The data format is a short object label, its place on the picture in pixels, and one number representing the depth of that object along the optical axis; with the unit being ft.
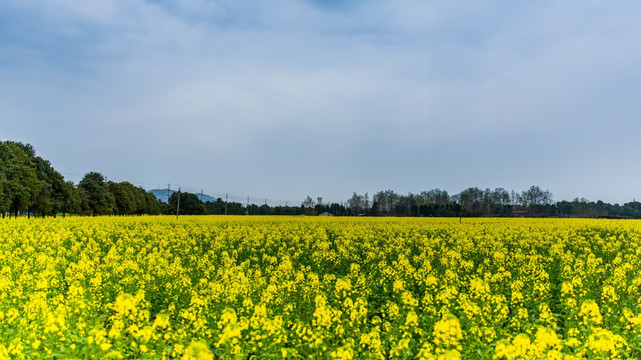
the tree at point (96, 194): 252.62
